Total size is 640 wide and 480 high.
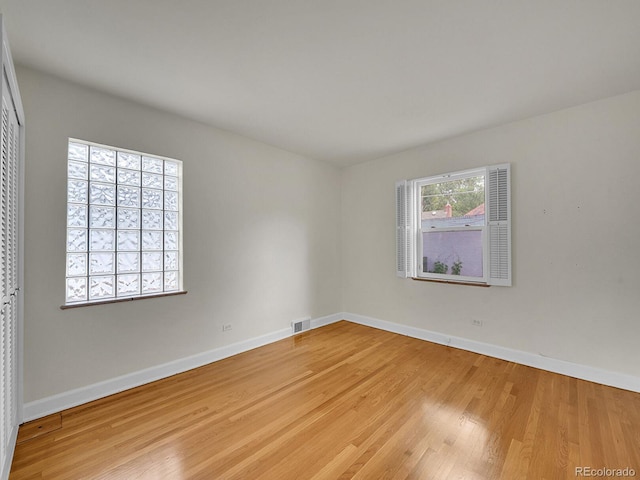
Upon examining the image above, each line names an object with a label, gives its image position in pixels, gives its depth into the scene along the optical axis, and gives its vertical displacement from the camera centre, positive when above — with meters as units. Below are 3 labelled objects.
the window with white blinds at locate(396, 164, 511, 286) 3.25 +0.19
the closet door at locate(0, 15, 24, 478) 1.50 -0.11
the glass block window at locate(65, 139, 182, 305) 2.45 +0.18
